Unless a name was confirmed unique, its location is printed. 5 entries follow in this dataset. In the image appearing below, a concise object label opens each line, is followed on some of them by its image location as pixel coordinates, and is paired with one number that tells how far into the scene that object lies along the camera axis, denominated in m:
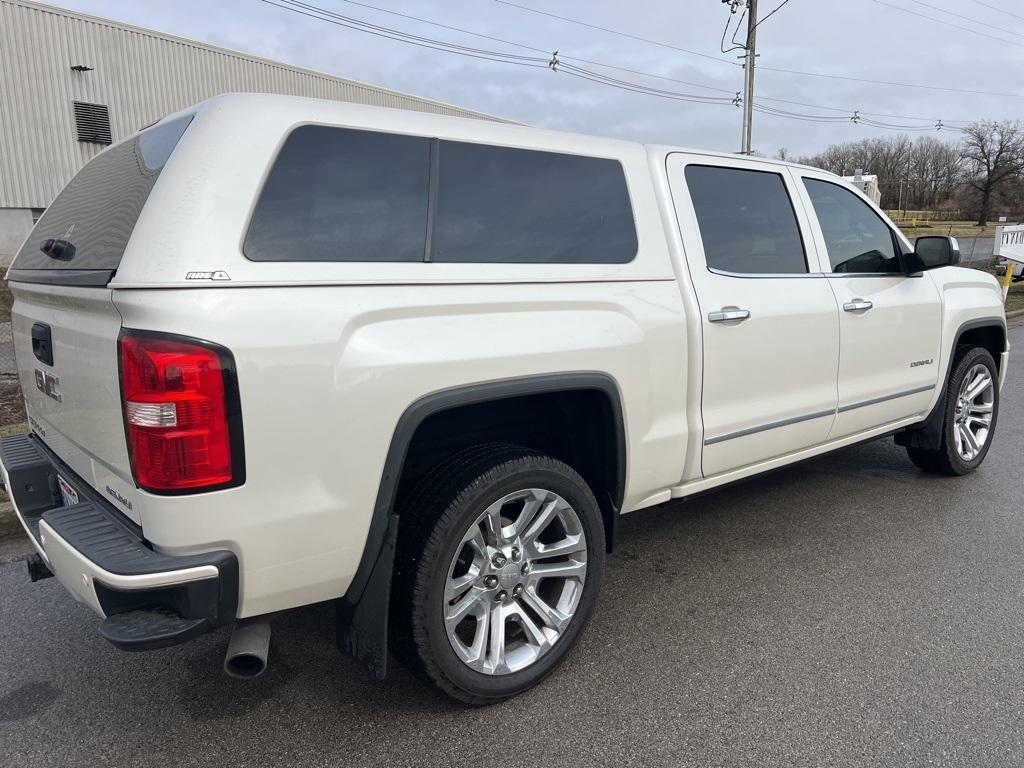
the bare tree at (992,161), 64.62
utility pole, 23.30
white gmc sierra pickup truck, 1.93
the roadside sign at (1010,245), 15.01
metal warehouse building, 17.50
